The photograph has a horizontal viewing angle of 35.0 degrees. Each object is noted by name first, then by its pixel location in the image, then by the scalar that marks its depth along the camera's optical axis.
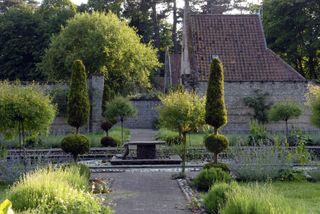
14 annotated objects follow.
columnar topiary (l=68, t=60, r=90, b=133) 16.62
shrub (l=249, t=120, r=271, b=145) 22.28
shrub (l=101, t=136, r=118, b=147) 23.23
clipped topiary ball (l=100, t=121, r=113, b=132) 25.02
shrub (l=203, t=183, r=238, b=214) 9.74
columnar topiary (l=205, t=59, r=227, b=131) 15.19
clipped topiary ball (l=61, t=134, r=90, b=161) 15.80
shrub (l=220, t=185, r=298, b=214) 7.21
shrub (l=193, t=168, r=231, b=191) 13.05
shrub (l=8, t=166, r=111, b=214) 8.05
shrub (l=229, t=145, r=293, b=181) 14.53
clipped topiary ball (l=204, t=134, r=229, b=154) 15.10
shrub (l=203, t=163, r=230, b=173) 14.03
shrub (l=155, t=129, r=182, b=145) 23.69
